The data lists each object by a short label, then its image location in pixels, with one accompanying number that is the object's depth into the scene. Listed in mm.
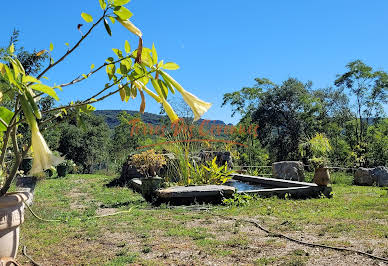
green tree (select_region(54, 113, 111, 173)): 18438
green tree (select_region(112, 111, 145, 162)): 14815
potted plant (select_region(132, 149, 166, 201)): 5637
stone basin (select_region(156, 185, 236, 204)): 5039
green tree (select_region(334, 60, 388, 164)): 13125
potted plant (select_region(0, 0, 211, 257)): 962
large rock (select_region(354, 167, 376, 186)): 8117
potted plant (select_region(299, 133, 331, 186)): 8859
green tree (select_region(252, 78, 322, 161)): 15422
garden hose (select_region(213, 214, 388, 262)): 2465
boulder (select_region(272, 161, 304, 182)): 8328
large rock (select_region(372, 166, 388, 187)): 7871
